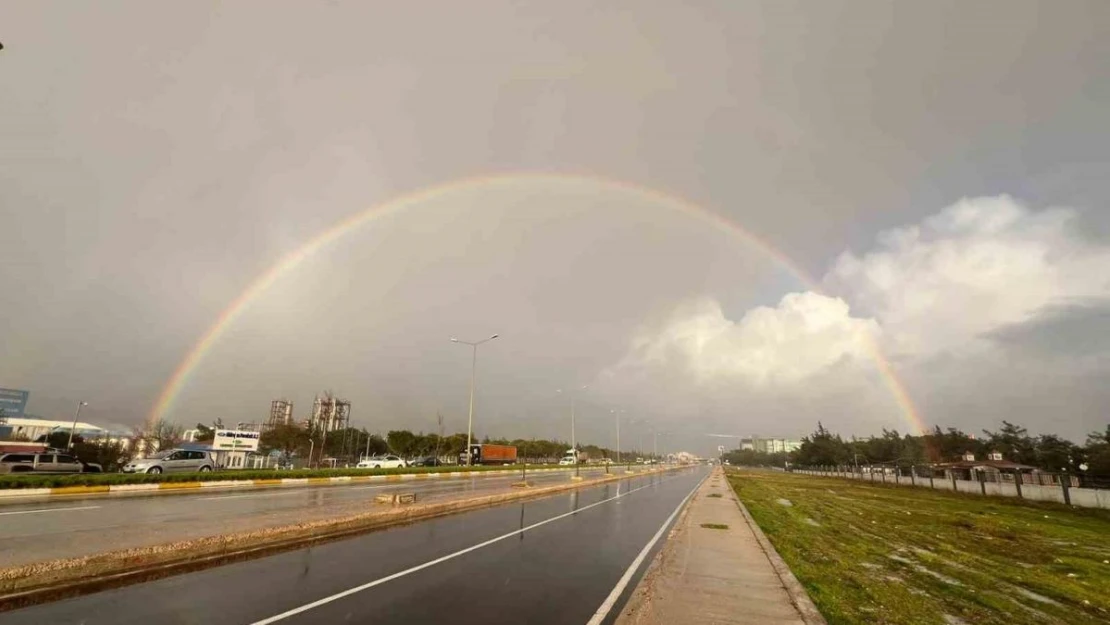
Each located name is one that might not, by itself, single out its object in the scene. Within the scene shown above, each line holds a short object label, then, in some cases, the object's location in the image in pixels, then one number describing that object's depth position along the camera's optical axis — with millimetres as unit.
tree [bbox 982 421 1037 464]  90625
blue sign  89625
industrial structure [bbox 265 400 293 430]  141250
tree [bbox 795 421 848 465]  129875
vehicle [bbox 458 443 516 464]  84000
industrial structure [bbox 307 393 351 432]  108125
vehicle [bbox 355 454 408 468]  68431
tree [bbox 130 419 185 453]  72931
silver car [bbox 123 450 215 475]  35656
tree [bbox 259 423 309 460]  96438
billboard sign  75900
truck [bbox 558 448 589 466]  127256
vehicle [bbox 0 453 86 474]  33612
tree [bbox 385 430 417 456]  118875
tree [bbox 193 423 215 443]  121506
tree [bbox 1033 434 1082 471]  76062
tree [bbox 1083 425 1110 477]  60412
